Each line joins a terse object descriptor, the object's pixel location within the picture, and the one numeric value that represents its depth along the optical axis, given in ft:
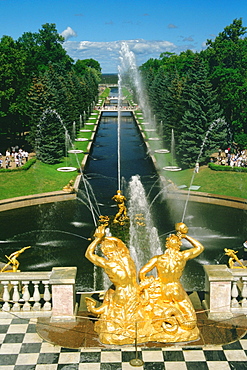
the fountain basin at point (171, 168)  125.90
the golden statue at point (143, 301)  33.14
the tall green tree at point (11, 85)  138.21
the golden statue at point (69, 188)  97.41
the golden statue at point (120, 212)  76.74
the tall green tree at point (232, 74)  144.87
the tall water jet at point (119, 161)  109.44
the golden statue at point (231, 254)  46.25
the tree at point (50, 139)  130.93
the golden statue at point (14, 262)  42.46
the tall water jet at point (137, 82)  196.84
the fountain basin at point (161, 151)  150.51
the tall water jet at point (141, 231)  64.86
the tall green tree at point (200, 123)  126.11
